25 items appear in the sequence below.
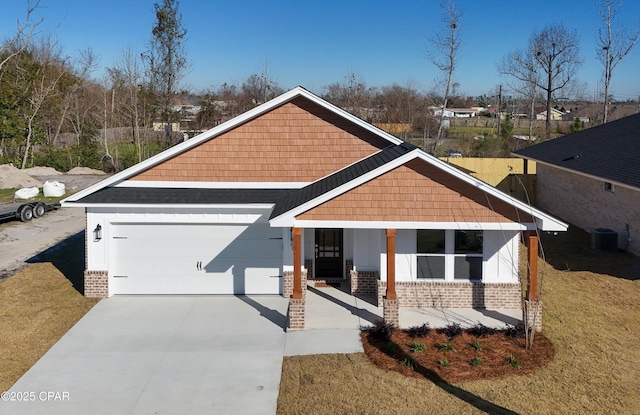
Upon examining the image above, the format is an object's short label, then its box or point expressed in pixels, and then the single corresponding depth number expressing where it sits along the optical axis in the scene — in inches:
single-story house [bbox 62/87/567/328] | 471.8
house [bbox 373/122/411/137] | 2010.3
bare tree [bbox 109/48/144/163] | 1701.0
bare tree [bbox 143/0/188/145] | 1800.0
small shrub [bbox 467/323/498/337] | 454.3
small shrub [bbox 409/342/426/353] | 422.6
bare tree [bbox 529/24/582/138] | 1970.8
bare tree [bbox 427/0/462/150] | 1585.9
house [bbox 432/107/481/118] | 3946.4
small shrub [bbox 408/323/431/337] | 451.2
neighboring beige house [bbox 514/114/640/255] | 699.4
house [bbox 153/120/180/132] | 1873.0
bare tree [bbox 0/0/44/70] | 1805.5
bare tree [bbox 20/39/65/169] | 1644.4
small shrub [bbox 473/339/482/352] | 426.0
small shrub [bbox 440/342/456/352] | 424.2
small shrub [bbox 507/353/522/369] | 399.1
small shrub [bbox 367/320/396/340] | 445.7
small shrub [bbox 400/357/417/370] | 399.5
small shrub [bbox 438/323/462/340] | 449.5
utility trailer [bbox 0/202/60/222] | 917.2
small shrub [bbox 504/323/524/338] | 450.3
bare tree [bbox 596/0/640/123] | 1744.5
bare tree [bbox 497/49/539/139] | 2043.6
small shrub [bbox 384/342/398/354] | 423.1
